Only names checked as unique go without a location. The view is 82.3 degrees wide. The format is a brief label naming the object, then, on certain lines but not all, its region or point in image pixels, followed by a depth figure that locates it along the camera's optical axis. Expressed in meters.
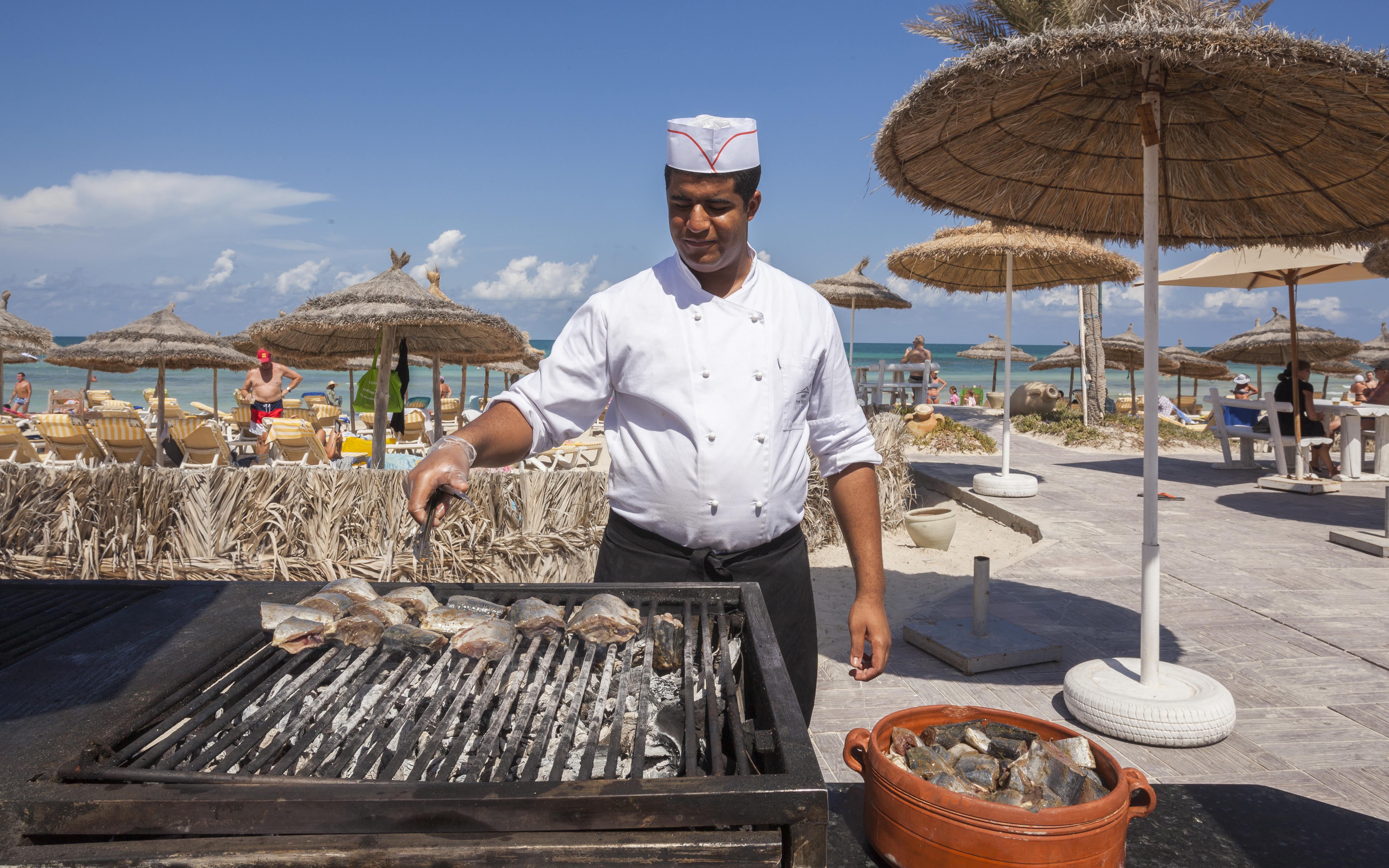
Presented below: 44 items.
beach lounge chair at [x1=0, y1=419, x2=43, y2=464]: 10.49
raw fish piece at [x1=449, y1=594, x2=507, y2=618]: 1.73
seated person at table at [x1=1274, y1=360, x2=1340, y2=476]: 9.54
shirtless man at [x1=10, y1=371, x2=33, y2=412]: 17.77
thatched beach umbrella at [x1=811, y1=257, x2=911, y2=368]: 16.39
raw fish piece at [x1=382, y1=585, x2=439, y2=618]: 1.77
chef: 1.94
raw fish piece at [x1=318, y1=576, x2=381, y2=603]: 1.79
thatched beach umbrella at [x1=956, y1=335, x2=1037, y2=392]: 29.11
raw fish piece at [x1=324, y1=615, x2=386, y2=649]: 1.62
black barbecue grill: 0.98
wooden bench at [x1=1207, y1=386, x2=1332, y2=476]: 9.17
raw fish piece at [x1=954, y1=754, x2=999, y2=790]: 1.62
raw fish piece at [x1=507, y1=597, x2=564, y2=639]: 1.68
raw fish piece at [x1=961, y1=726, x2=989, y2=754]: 1.75
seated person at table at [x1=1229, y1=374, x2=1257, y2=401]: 13.47
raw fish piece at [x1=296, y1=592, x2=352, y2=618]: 1.70
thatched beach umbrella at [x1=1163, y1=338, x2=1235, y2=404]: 22.28
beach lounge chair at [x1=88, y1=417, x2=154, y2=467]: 10.63
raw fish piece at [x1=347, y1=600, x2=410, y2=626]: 1.70
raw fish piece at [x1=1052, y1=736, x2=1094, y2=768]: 1.65
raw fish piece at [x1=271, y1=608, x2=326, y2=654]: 1.59
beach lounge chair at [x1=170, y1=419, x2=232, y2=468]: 10.83
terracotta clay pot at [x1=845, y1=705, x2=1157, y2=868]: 1.42
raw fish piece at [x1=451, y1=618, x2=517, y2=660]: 1.57
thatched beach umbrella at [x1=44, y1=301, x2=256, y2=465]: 11.92
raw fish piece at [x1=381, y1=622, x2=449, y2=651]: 1.61
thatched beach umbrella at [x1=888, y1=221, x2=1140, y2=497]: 8.67
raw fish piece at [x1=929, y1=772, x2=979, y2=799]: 1.58
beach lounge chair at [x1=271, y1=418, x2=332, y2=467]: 10.77
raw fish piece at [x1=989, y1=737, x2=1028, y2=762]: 1.71
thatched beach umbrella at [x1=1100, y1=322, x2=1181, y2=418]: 20.91
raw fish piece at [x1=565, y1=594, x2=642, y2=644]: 1.65
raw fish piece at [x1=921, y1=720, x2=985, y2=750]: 1.80
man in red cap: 12.63
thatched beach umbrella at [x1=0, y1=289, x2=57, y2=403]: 13.38
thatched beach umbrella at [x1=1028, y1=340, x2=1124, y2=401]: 22.88
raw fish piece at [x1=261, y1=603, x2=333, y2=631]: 1.63
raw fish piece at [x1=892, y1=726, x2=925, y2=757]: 1.75
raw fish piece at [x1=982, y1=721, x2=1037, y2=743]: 1.80
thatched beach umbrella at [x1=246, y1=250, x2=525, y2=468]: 8.50
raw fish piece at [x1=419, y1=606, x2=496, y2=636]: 1.67
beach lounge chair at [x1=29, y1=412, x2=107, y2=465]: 10.38
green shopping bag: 9.19
